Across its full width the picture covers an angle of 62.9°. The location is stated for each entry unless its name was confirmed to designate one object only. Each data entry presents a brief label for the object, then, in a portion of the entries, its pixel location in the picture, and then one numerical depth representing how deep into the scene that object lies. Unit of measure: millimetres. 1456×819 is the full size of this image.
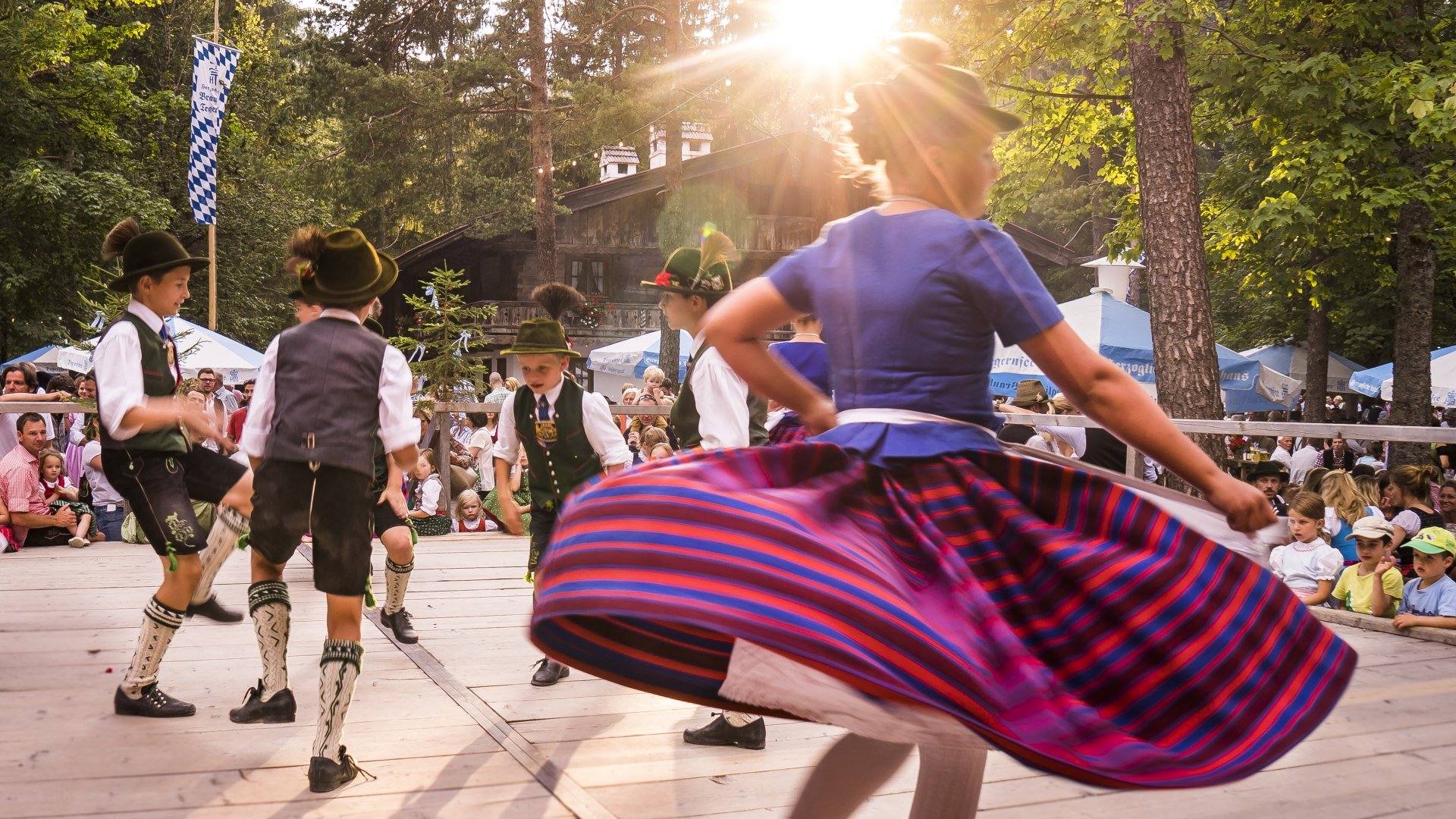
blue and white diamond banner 15781
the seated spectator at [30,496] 8898
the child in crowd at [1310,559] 7336
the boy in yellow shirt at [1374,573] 6832
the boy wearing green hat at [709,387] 4445
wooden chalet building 31141
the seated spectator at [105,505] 9711
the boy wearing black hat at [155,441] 4586
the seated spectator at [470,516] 11141
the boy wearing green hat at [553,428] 5250
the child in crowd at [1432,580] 6477
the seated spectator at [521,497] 10461
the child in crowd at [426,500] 10438
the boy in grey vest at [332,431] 4059
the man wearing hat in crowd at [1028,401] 9273
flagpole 14828
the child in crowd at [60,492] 9266
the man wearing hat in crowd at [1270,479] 9281
